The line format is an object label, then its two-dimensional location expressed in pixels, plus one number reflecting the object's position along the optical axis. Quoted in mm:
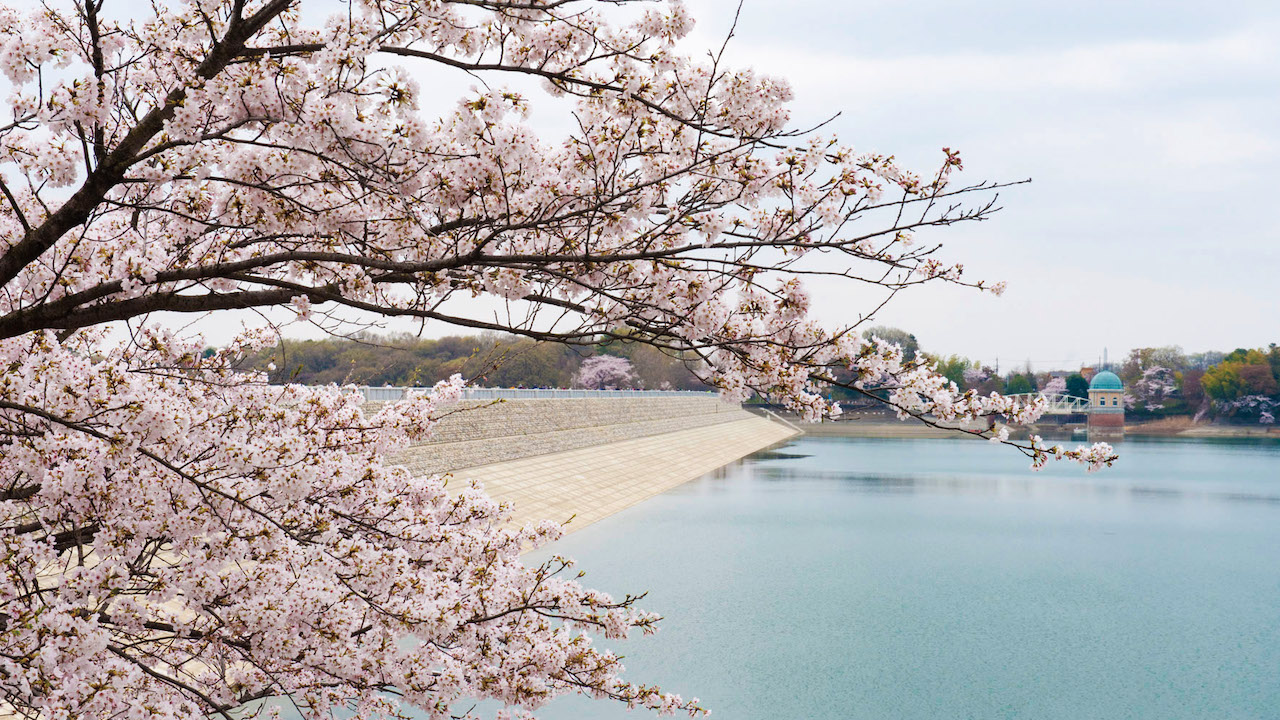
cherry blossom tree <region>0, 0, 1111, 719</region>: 4840
